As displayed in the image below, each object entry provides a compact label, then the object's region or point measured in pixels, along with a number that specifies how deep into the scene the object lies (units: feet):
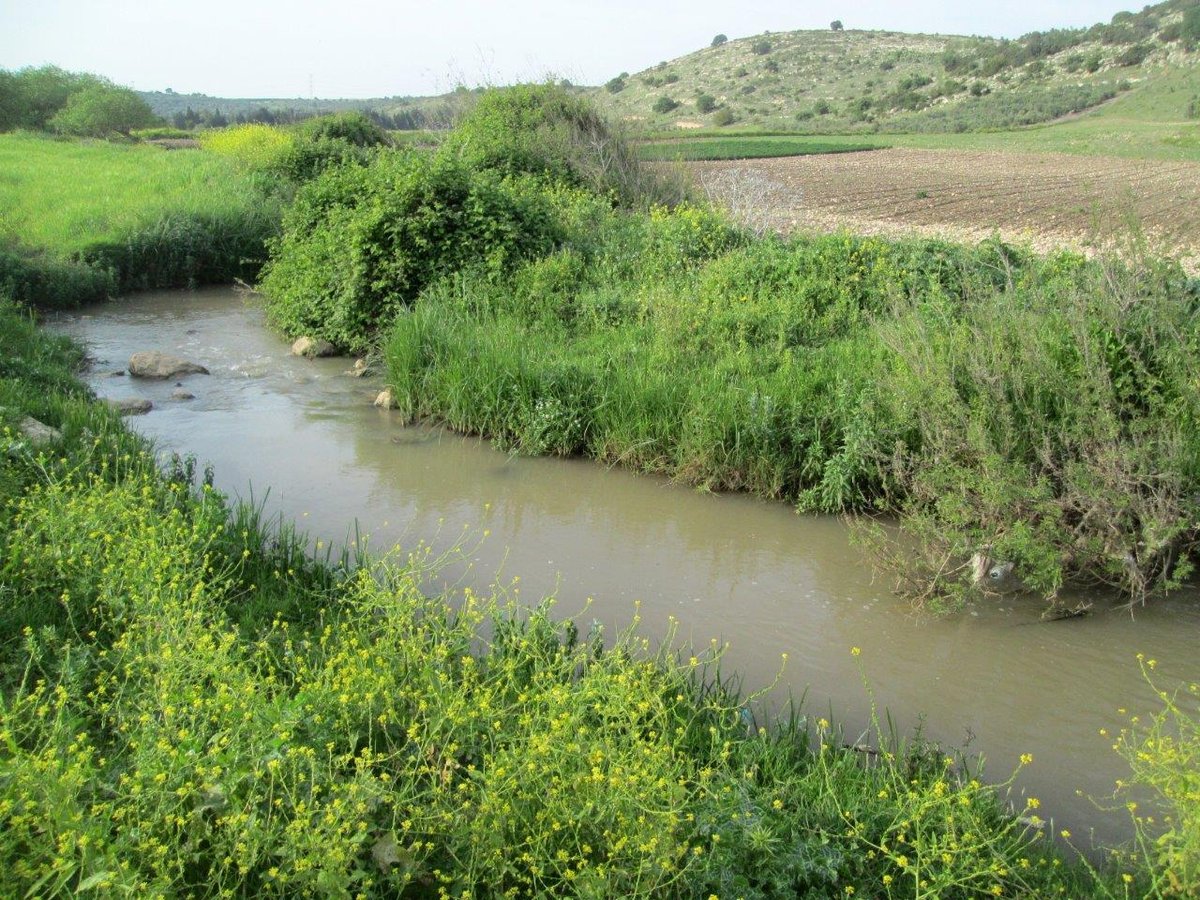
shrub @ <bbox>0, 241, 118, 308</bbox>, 43.68
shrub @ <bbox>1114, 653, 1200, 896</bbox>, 10.69
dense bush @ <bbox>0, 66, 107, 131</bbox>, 143.54
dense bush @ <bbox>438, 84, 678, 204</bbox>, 54.19
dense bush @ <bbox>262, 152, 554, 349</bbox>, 38.47
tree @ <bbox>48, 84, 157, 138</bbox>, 142.51
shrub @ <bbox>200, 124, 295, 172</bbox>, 67.92
